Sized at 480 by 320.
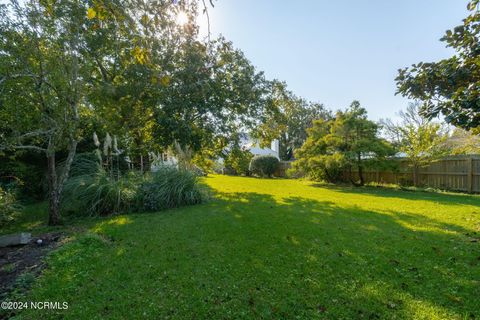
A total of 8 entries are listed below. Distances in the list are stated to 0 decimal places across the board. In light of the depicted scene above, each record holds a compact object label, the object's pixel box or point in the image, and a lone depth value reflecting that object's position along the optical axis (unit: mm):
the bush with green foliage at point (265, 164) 19438
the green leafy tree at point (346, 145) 10906
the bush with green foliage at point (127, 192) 6047
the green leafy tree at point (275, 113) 10531
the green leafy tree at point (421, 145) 10695
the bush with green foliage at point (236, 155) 10867
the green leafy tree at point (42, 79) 4508
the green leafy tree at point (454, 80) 2885
